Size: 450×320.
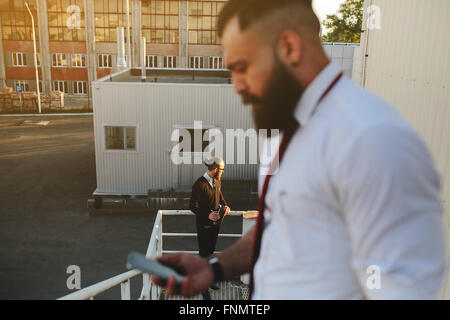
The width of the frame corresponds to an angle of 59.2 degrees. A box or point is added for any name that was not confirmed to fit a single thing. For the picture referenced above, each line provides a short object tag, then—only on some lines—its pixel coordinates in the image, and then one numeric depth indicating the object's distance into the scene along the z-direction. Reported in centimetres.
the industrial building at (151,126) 1295
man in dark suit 659
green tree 3800
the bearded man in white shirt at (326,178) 88
